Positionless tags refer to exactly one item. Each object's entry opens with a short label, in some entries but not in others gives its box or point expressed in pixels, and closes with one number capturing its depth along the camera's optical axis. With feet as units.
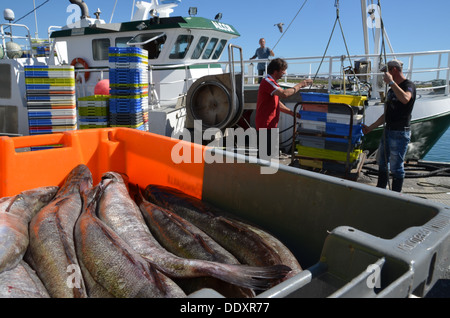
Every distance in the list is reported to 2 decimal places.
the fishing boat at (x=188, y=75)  24.09
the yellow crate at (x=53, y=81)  21.47
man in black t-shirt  15.17
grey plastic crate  4.21
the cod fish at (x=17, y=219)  7.35
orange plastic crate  10.63
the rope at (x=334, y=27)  22.57
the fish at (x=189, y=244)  6.56
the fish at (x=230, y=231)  7.47
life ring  37.19
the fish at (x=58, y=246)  6.82
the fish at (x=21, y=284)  6.37
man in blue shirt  38.68
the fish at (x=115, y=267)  6.41
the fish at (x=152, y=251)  6.14
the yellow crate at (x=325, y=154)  17.61
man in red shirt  17.10
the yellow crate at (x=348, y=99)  17.56
